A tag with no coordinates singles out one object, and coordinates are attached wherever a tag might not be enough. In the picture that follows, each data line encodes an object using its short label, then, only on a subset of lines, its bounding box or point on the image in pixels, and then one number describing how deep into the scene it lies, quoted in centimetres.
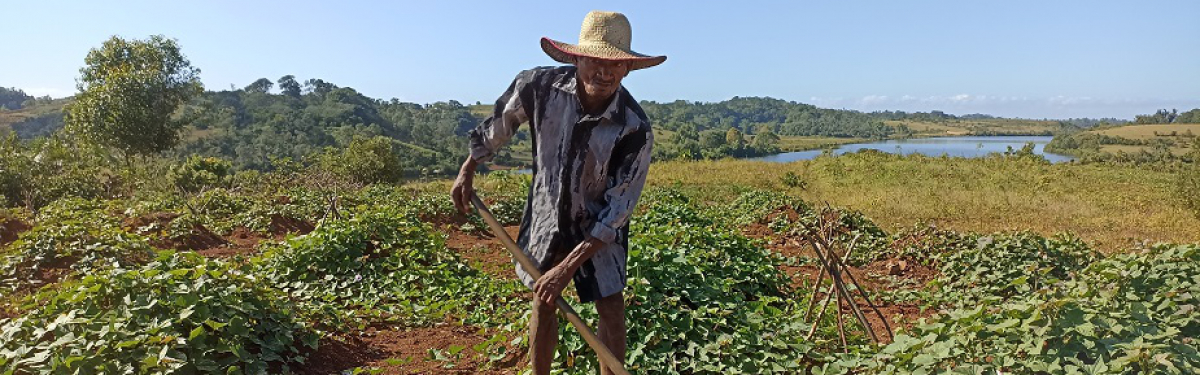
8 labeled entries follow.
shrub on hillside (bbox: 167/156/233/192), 1631
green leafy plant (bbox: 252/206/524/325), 477
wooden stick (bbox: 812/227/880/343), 316
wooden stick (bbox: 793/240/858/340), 324
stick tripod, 319
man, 212
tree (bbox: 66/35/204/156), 1670
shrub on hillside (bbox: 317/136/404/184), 1914
